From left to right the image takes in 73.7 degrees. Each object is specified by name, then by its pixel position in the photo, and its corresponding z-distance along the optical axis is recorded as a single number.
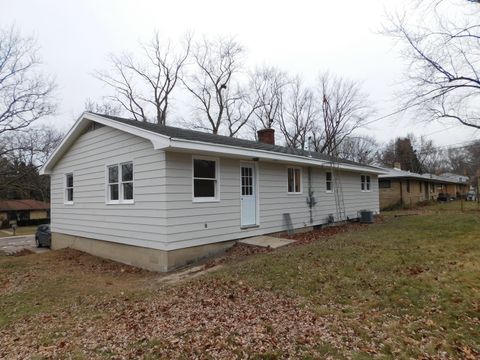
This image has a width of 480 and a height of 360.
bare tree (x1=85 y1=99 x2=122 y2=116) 33.38
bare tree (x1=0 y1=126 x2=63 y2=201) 19.33
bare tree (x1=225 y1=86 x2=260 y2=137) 34.75
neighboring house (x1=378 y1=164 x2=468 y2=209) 25.80
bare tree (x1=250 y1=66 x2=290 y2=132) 36.11
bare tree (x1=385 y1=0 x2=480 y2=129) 13.80
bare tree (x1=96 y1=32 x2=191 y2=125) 32.44
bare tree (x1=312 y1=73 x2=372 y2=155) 34.66
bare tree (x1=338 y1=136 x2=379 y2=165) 44.91
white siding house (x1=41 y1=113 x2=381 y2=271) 8.45
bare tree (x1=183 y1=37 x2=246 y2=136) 33.78
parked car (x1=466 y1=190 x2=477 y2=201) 34.47
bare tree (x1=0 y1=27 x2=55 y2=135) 18.11
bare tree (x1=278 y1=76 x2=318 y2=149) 37.50
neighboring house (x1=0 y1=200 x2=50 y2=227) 39.06
